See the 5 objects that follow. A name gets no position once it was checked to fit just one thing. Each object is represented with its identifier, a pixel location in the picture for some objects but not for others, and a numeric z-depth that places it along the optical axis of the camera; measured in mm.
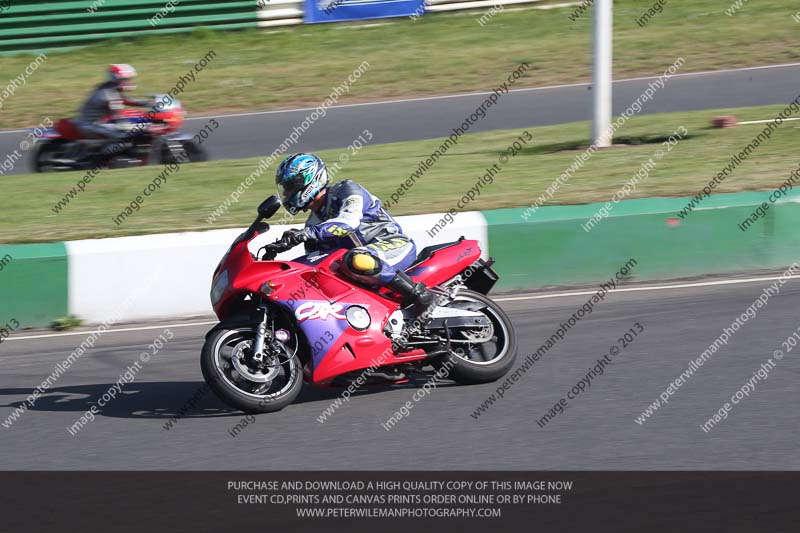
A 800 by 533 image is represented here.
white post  28078
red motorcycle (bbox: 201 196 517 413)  13758
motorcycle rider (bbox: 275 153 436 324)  14164
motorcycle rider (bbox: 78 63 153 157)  31812
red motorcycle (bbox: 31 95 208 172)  31875
